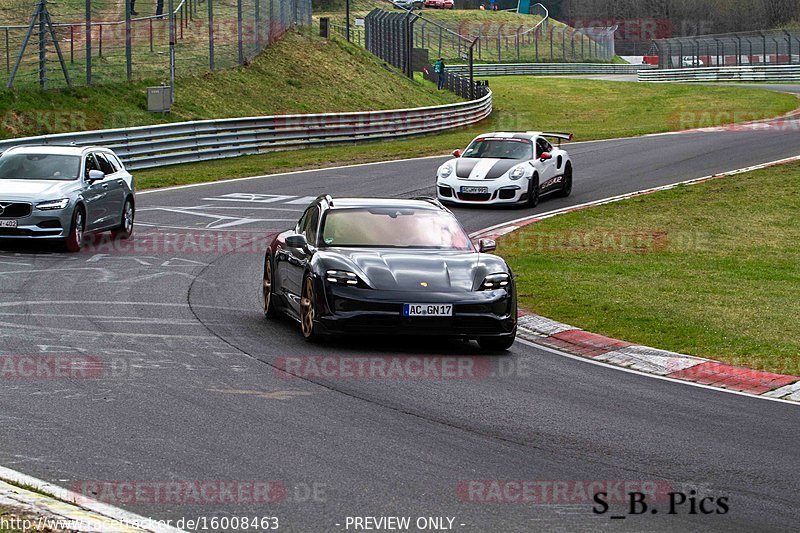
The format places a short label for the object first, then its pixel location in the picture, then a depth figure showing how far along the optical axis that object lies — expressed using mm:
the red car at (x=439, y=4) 133000
